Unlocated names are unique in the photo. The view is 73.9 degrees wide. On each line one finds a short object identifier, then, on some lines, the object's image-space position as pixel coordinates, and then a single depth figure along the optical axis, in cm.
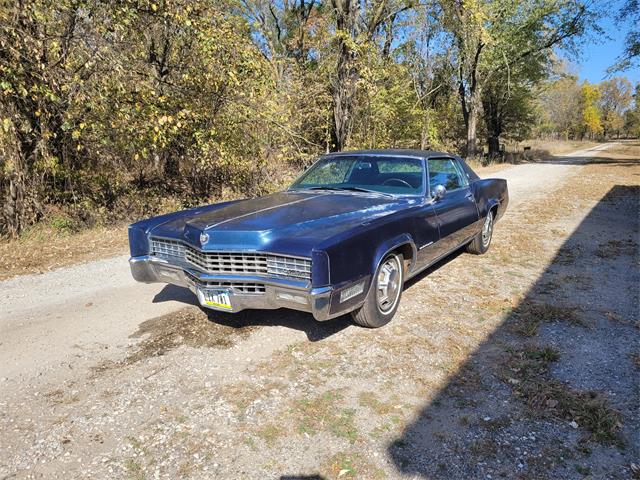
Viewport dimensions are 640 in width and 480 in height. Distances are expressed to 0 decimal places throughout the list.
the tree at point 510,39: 2152
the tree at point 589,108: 7888
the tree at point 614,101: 8931
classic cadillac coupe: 309
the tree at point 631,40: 2061
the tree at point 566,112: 7175
